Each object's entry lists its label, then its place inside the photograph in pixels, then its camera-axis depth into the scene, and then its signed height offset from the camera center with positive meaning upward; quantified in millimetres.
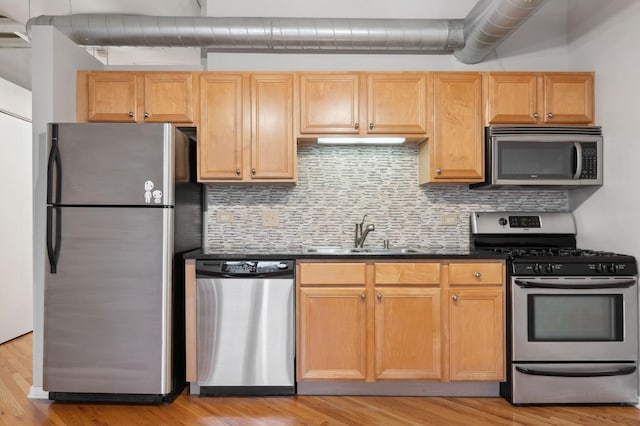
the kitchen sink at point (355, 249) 3298 -291
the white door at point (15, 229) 4027 -159
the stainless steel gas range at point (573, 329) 2635 -745
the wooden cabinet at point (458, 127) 3082 +646
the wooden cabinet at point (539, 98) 3084 +864
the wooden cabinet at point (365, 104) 3082 +817
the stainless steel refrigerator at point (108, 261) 2613 -302
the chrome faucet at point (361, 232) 3336 -148
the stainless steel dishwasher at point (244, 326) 2729 -742
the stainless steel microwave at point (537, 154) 3016 +440
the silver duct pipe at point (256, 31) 3049 +1350
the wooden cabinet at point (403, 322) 2738 -720
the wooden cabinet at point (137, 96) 3104 +882
